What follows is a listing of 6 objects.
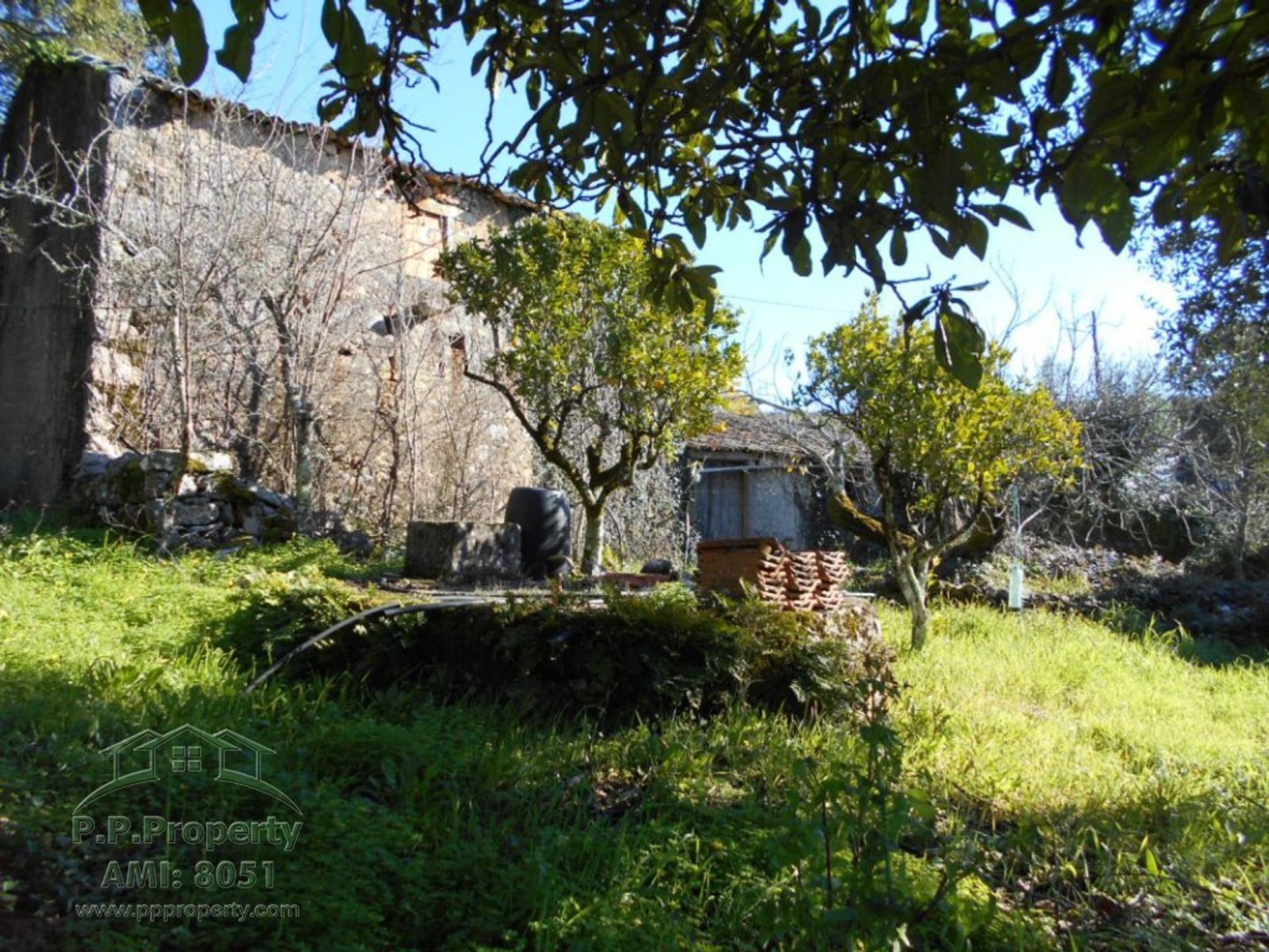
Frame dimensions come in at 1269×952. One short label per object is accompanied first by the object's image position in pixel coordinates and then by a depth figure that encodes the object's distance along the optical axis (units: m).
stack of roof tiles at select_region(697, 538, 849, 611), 5.34
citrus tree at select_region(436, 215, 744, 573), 7.52
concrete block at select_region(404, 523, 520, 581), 7.35
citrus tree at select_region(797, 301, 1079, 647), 7.00
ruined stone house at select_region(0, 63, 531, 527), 8.43
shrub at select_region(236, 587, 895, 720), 4.30
